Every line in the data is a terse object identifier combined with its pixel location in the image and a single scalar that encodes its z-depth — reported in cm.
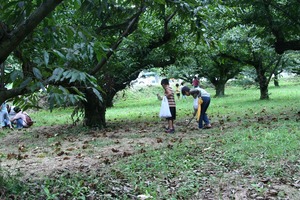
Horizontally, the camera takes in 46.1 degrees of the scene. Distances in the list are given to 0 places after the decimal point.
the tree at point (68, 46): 303
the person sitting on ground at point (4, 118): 1355
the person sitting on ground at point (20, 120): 1341
